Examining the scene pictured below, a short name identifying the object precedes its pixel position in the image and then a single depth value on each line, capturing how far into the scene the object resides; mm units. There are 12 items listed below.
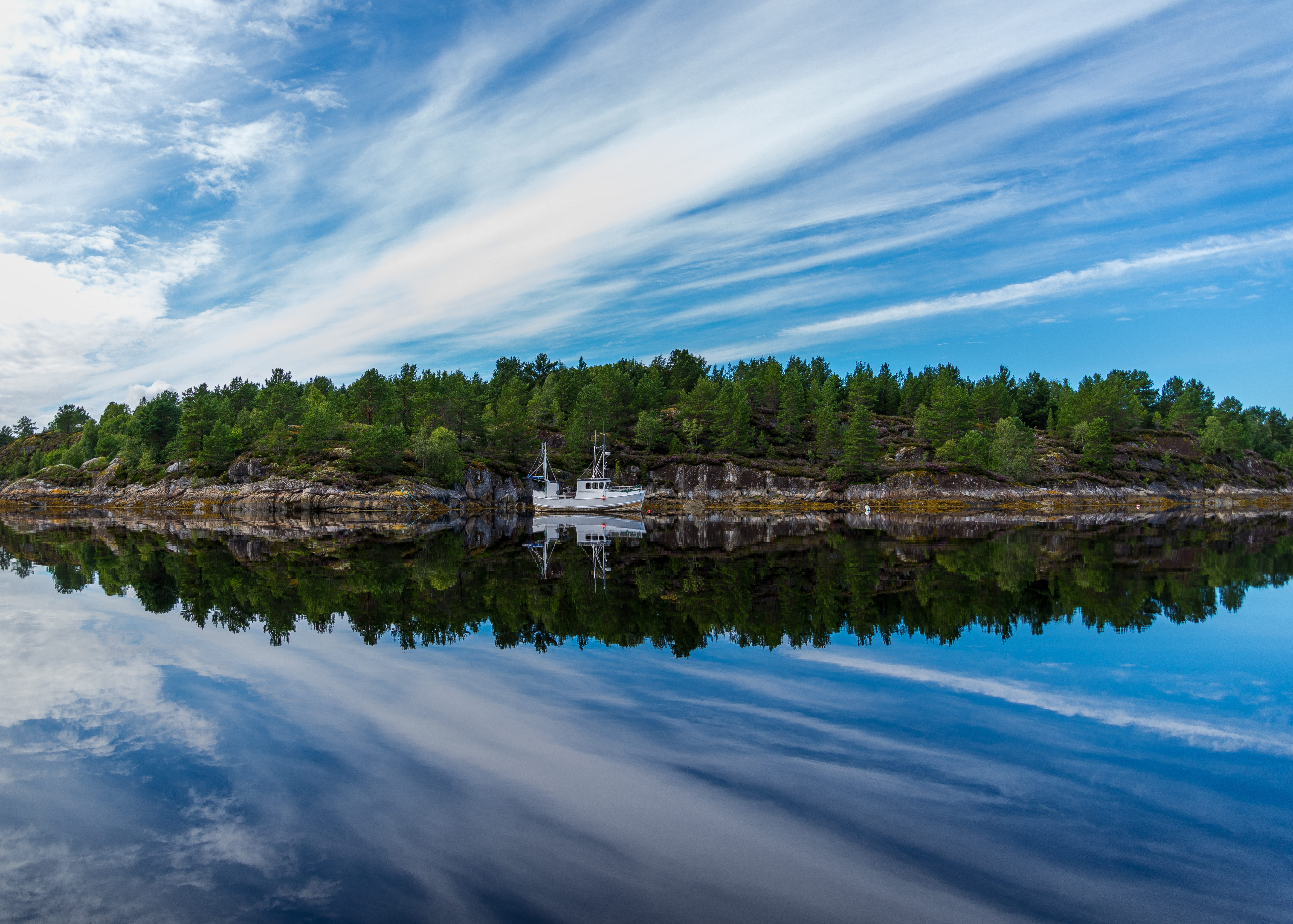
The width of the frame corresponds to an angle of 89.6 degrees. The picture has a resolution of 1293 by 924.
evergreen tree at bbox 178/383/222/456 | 109250
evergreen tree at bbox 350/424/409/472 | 93688
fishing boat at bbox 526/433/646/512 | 95500
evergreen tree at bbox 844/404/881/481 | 105188
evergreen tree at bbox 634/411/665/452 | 120312
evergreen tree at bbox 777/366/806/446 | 135625
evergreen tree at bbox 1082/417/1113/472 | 113062
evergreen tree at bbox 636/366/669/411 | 139750
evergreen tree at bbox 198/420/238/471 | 103188
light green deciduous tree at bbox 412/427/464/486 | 98000
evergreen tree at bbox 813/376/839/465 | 120000
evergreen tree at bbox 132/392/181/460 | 119000
